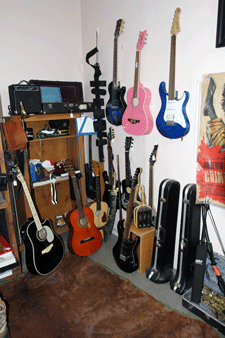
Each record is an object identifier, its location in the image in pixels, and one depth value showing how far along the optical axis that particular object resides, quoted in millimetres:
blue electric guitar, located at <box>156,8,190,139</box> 1829
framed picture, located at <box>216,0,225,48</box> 1516
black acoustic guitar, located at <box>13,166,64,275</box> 2127
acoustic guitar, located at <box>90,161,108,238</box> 2615
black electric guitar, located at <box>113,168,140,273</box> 2186
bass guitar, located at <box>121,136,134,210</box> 2393
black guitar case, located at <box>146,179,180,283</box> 1981
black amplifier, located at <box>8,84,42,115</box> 2174
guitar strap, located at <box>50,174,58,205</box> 2625
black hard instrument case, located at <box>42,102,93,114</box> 2353
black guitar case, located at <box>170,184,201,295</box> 1839
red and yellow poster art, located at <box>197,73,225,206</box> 1638
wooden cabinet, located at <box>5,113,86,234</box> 2551
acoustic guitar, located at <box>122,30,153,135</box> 2111
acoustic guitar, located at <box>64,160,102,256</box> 2422
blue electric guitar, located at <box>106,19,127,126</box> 2338
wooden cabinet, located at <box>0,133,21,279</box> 2102
